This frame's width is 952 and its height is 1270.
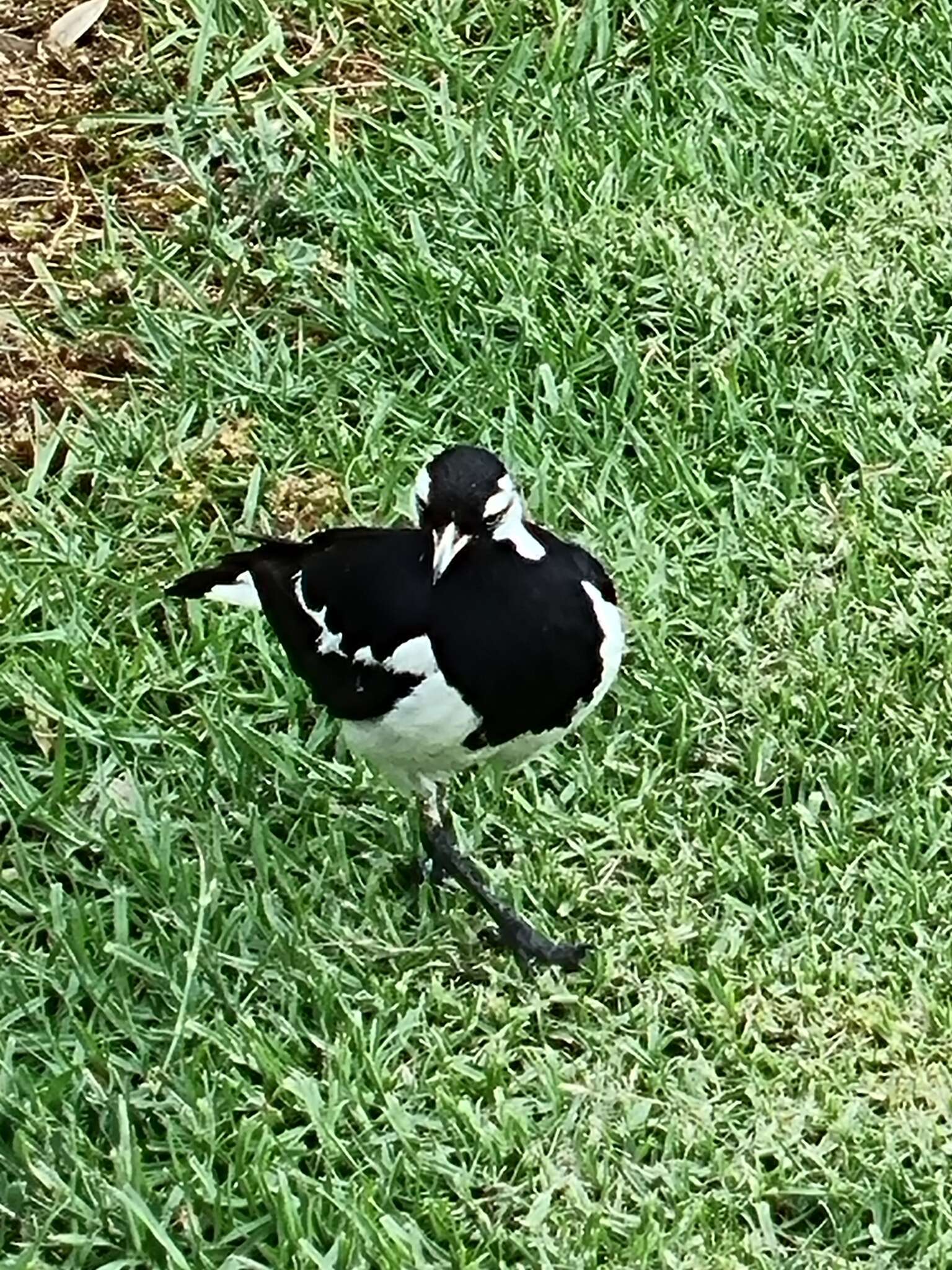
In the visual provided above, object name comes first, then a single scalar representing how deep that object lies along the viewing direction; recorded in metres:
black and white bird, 2.49
